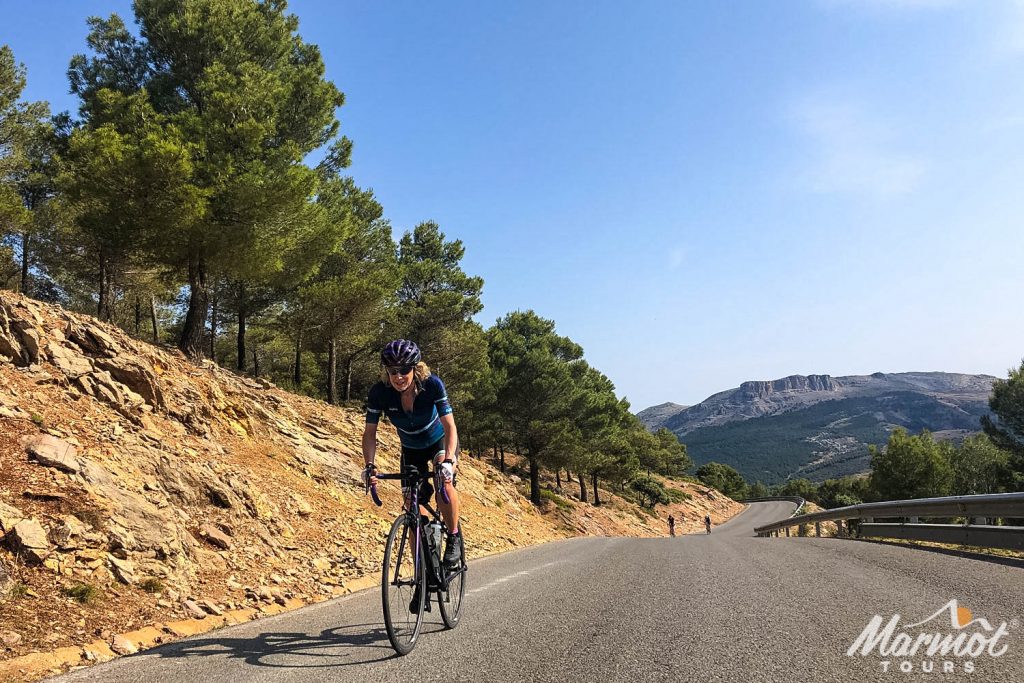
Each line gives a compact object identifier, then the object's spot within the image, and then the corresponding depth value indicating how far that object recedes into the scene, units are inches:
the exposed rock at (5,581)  187.3
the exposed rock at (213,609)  234.7
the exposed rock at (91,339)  409.7
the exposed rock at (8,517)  209.3
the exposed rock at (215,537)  305.4
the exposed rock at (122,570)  230.5
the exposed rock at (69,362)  373.7
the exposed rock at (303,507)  414.6
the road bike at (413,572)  164.7
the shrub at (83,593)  203.9
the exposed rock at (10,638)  161.8
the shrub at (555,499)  1435.8
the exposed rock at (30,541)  207.0
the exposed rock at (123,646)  176.7
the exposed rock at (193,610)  227.7
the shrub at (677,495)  2783.0
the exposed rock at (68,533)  221.8
